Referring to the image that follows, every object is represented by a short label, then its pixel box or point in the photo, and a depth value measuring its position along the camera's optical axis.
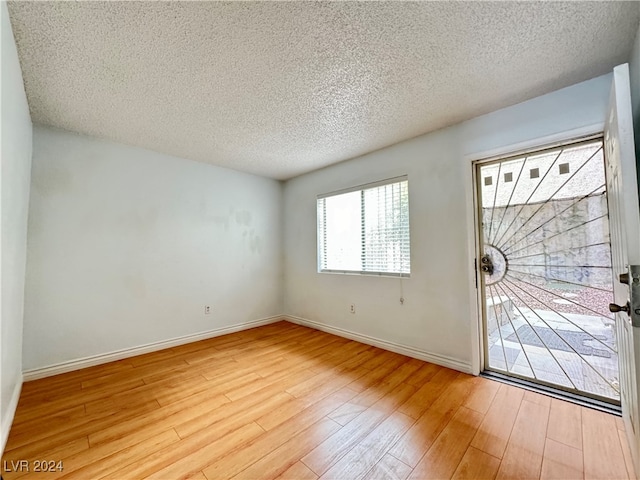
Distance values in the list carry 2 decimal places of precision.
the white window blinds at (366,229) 3.01
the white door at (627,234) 1.15
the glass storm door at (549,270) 1.97
